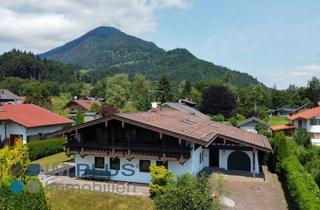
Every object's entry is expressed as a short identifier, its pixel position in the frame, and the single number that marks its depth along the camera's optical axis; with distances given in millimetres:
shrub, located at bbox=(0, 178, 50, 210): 11118
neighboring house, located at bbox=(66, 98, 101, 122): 66498
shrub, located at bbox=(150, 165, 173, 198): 15871
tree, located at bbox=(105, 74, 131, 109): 57203
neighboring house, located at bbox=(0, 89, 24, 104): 68764
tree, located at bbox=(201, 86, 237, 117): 58652
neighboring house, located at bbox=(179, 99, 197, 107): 61744
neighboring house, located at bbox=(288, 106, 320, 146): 38892
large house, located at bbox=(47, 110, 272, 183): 17357
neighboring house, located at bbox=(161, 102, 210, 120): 40197
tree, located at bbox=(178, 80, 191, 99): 81258
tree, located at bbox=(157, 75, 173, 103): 69073
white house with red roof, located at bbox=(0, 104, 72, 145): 26210
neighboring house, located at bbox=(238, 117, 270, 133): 43260
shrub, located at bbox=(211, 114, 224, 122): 49166
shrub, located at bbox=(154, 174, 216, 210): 9753
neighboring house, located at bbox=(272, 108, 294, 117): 78741
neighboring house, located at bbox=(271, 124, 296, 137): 45885
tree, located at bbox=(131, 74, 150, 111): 68779
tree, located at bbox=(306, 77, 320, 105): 75224
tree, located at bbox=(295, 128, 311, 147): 35044
